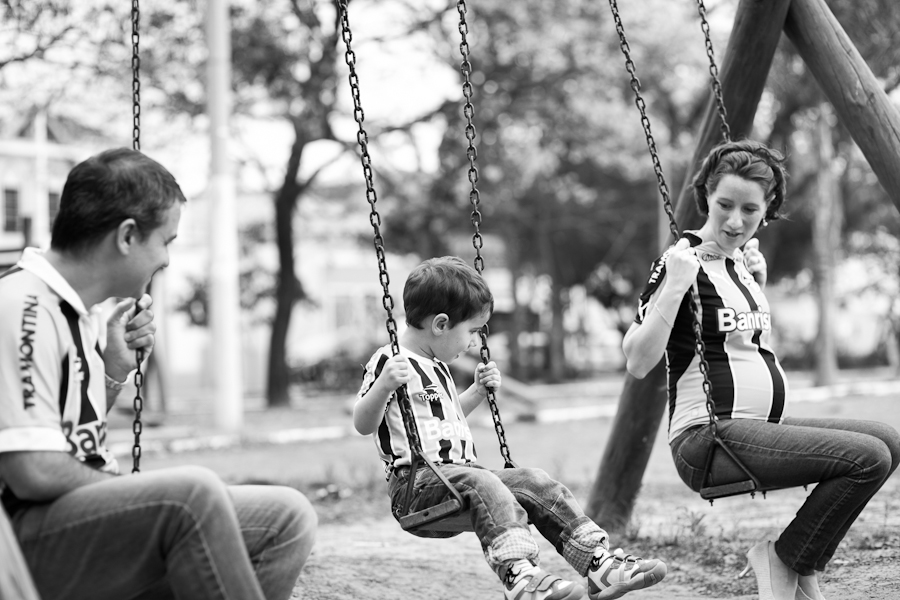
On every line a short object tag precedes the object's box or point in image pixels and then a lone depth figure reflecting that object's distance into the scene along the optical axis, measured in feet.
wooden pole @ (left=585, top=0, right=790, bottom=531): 14.74
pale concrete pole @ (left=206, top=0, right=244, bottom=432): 40.37
